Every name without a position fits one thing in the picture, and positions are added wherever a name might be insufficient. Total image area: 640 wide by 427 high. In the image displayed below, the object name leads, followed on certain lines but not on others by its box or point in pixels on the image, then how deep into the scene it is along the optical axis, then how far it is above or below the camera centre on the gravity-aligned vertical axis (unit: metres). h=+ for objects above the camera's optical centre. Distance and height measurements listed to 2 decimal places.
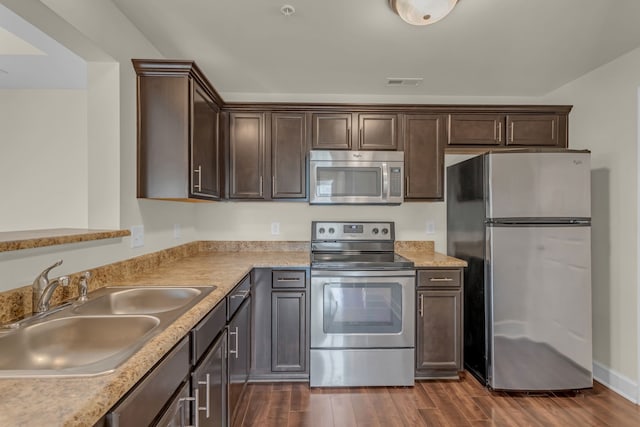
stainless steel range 2.44 -0.81
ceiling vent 2.74 +1.15
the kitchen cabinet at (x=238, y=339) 1.80 -0.76
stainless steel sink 1.02 -0.42
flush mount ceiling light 1.61 +1.04
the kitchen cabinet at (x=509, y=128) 2.88 +0.77
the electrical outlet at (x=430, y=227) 3.18 -0.11
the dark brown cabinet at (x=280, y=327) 2.48 -0.84
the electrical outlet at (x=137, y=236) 1.97 -0.12
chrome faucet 1.22 -0.28
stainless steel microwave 2.74 +0.30
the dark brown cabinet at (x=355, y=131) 2.87 +0.74
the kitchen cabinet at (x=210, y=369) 1.27 -0.67
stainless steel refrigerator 2.31 -0.38
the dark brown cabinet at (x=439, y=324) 2.52 -0.83
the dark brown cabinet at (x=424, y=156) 2.87 +0.52
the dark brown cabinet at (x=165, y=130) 2.00 +0.53
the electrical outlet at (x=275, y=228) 3.15 -0.12
